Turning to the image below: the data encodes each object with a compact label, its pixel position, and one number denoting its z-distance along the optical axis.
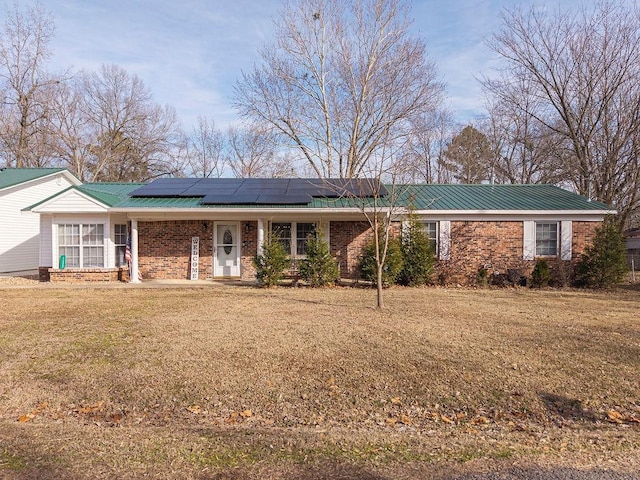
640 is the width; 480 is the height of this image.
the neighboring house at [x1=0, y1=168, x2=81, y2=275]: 17.48
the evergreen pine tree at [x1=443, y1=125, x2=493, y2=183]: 31.98
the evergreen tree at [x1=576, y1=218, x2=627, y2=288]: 13.30
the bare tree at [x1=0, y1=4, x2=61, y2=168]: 26.53
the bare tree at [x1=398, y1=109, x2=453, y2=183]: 33.25
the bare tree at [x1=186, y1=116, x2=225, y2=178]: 38.16
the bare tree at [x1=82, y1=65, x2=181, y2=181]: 33.06
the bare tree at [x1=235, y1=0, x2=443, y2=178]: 23.92
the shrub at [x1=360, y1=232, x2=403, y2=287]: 12.79
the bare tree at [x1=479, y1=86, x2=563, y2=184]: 23.22
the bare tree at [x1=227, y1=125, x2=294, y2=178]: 27.09
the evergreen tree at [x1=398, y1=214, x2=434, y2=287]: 13.41
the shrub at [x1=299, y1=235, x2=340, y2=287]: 13.07
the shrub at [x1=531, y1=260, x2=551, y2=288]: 13.53
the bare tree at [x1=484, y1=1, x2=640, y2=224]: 17.81
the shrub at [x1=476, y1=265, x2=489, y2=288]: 13.91
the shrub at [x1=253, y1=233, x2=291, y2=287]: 12.77
